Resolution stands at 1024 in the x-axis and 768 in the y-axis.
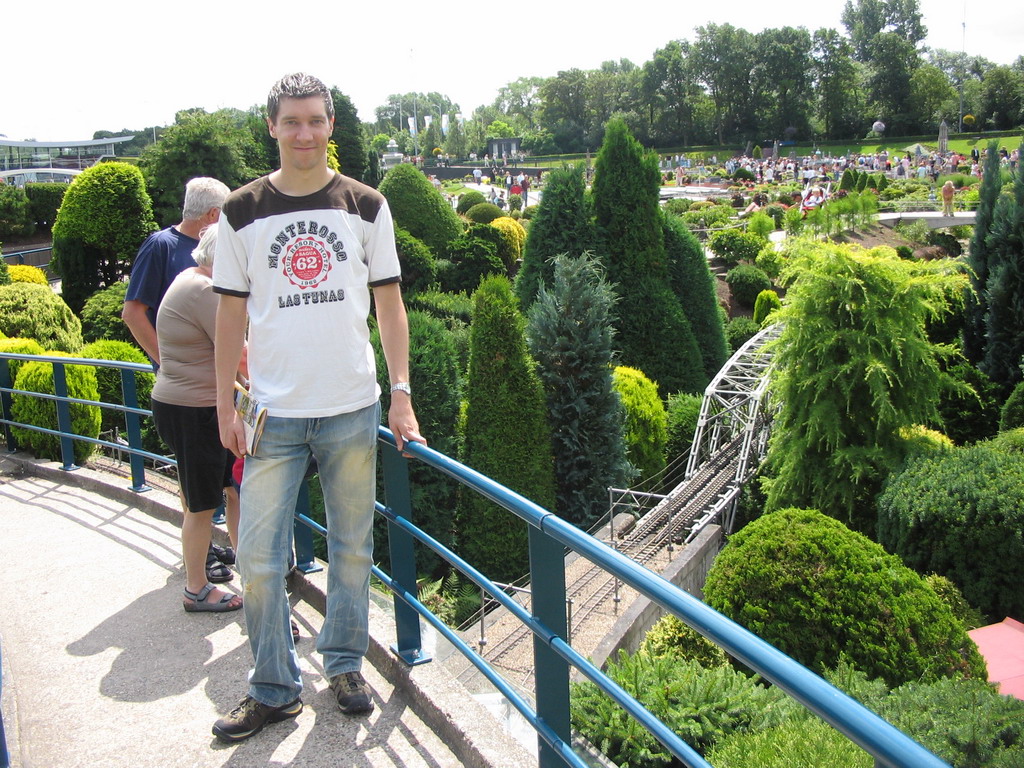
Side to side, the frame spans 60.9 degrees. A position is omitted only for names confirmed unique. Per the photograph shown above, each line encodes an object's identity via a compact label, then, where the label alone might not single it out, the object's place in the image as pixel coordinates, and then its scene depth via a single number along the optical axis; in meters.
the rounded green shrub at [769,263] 25.81
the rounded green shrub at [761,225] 29.00
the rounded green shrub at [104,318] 13.98
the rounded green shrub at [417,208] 20.27
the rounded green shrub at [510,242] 22.72
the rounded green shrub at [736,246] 27.52
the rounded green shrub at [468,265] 19.11
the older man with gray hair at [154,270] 3.81
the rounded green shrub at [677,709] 4.45
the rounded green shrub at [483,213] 30.16
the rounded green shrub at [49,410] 6.98
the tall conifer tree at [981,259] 15.12
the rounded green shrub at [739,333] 20.20
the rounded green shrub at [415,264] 17.58
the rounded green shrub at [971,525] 8.14
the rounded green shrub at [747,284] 24.31
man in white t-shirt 2.56
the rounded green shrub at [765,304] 22.22
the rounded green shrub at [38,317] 12.68
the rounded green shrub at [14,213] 32.25
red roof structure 6.77
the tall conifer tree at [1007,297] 14.14
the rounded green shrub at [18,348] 8.07
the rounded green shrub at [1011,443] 9.71
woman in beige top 3.48
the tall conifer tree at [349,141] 25.84
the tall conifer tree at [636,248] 14.38
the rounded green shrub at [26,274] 21.95
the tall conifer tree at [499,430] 9.84
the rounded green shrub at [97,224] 17.89
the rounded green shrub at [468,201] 34.94
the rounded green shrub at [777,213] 35.31
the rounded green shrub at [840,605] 6.29
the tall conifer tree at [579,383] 10.88
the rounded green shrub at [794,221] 29.66
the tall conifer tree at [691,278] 15.25
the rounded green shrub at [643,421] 12.59
